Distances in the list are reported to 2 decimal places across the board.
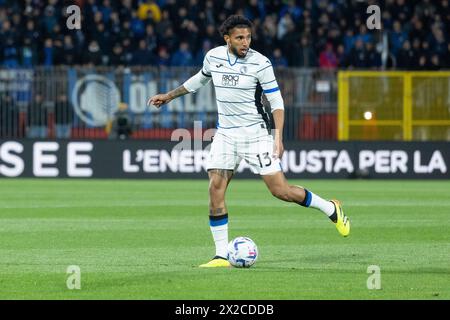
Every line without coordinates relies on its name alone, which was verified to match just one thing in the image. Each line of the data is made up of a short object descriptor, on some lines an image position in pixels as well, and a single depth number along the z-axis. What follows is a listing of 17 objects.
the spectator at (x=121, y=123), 29.08
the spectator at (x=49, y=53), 30.28
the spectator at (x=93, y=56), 30.16
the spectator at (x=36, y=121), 29.03
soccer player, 12.27
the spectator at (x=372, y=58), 31.05
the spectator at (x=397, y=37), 32.19
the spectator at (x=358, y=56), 31.11
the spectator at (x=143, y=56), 30.72
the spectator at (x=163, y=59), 30.94
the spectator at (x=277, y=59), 31.02
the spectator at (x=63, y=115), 29.20
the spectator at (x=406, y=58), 31.44
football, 11.90
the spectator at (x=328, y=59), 31.77
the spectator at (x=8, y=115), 28.91
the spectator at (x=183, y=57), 30.80
